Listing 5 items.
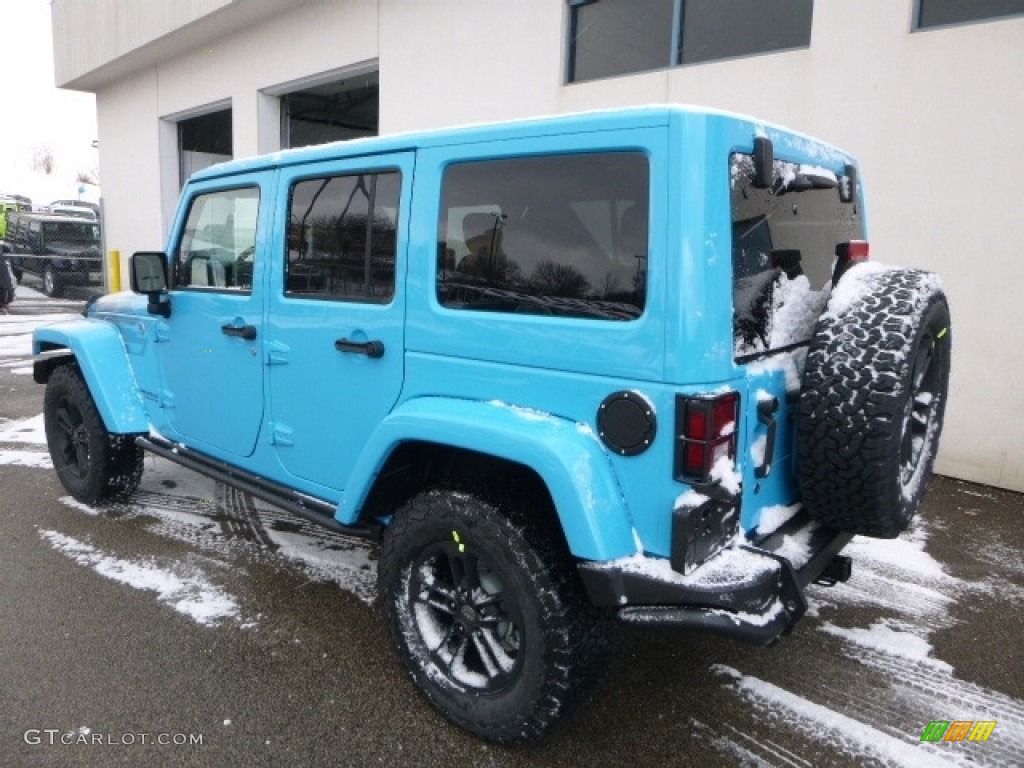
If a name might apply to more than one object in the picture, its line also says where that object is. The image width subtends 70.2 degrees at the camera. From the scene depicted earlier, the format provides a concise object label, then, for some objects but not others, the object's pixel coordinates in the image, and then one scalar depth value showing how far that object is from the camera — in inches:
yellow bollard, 557.6
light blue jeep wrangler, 78.4
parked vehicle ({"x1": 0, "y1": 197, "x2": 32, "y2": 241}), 878.1
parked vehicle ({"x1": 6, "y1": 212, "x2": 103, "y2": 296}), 688.4
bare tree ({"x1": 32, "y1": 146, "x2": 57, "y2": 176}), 3968.8
